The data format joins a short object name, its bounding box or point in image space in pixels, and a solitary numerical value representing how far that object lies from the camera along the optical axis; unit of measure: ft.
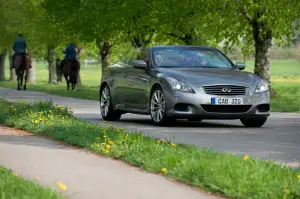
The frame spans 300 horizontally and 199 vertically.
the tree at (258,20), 111.65
